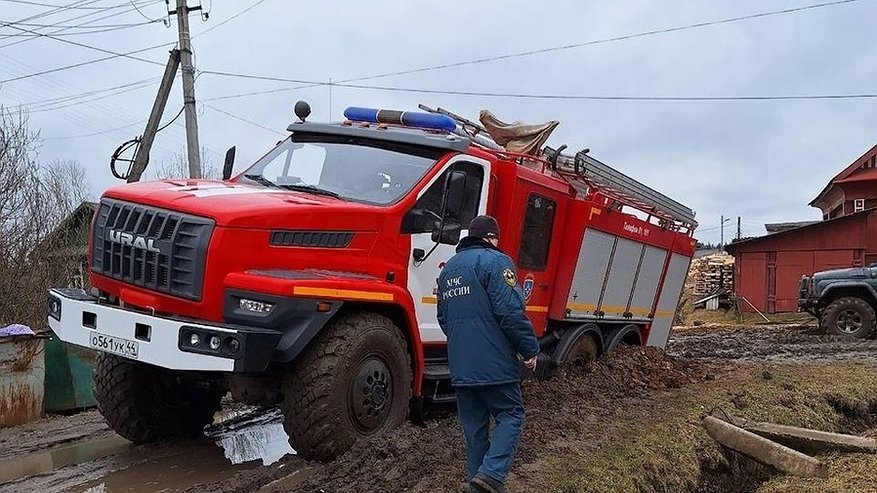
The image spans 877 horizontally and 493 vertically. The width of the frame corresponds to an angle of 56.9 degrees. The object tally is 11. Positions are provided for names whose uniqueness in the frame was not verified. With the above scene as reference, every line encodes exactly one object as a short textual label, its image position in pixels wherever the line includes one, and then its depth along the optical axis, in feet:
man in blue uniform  14.30
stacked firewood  96.27
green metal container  26.63
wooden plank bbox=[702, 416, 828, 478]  18.16
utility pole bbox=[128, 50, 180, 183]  52.60
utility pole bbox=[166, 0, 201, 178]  50.93
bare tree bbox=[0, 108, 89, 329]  34.99
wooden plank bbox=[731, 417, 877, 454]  19.60
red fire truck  16.71
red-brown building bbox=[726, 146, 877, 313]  80.69
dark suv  56.13
